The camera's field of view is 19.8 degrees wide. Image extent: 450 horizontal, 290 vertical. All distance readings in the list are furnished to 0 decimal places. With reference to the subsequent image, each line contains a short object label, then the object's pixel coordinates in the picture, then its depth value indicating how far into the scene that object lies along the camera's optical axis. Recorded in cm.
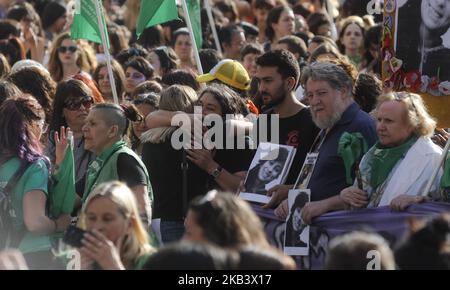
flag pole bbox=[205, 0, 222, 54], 1410
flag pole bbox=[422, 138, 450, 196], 771
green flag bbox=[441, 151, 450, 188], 779
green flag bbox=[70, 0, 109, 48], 1226
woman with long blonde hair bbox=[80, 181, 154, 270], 653
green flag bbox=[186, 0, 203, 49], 1334
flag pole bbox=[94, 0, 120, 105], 1116
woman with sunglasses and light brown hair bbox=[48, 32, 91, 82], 1391
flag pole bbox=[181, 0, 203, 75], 1137
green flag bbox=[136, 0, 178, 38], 1191
